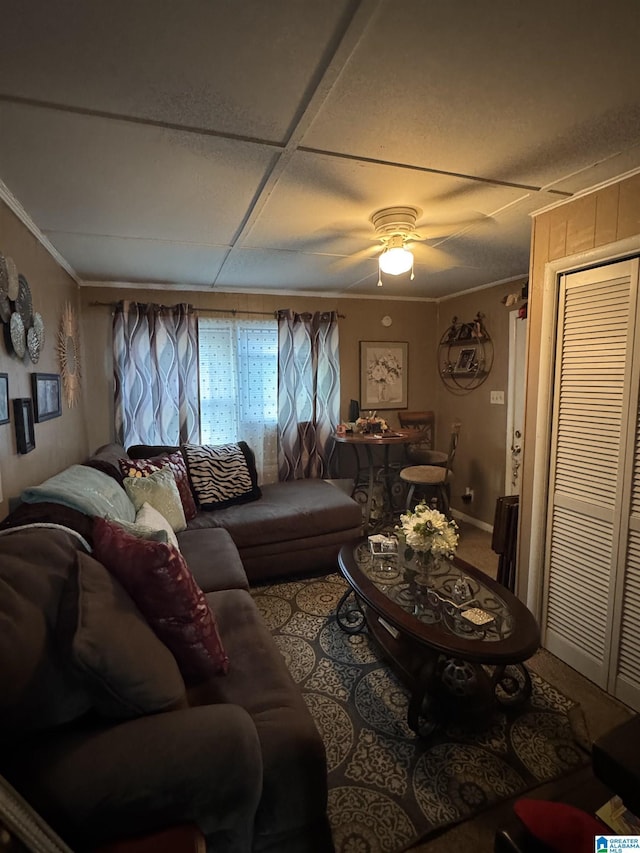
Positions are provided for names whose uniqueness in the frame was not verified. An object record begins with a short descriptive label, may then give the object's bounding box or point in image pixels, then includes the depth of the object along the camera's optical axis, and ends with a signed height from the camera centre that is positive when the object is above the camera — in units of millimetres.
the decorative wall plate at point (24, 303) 1952 +394
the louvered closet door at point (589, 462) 1818 -351
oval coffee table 1491 -928
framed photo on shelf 3992 +266
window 3789 +7
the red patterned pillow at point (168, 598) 1258 -657
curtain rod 3730 +684
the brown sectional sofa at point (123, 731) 862 -812
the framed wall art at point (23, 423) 1894 -179
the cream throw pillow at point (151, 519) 2037 -677
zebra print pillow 3127 -699
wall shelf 3846 +315
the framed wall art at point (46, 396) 2182 -64
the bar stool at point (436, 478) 3688 -817
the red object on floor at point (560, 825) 842 -929
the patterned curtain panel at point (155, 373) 3455 +104
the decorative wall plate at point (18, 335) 1849 +226
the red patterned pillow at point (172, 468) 2715 -567
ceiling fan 2051 +827
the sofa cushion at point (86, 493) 1679 -476
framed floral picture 4328 +132
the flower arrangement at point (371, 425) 3977 -371
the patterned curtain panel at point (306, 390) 3938 -38
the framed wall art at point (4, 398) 1729 -58
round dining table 3695 -480
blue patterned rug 1366 -1411
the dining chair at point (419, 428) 4266 -456
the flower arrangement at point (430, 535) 1855 -670
